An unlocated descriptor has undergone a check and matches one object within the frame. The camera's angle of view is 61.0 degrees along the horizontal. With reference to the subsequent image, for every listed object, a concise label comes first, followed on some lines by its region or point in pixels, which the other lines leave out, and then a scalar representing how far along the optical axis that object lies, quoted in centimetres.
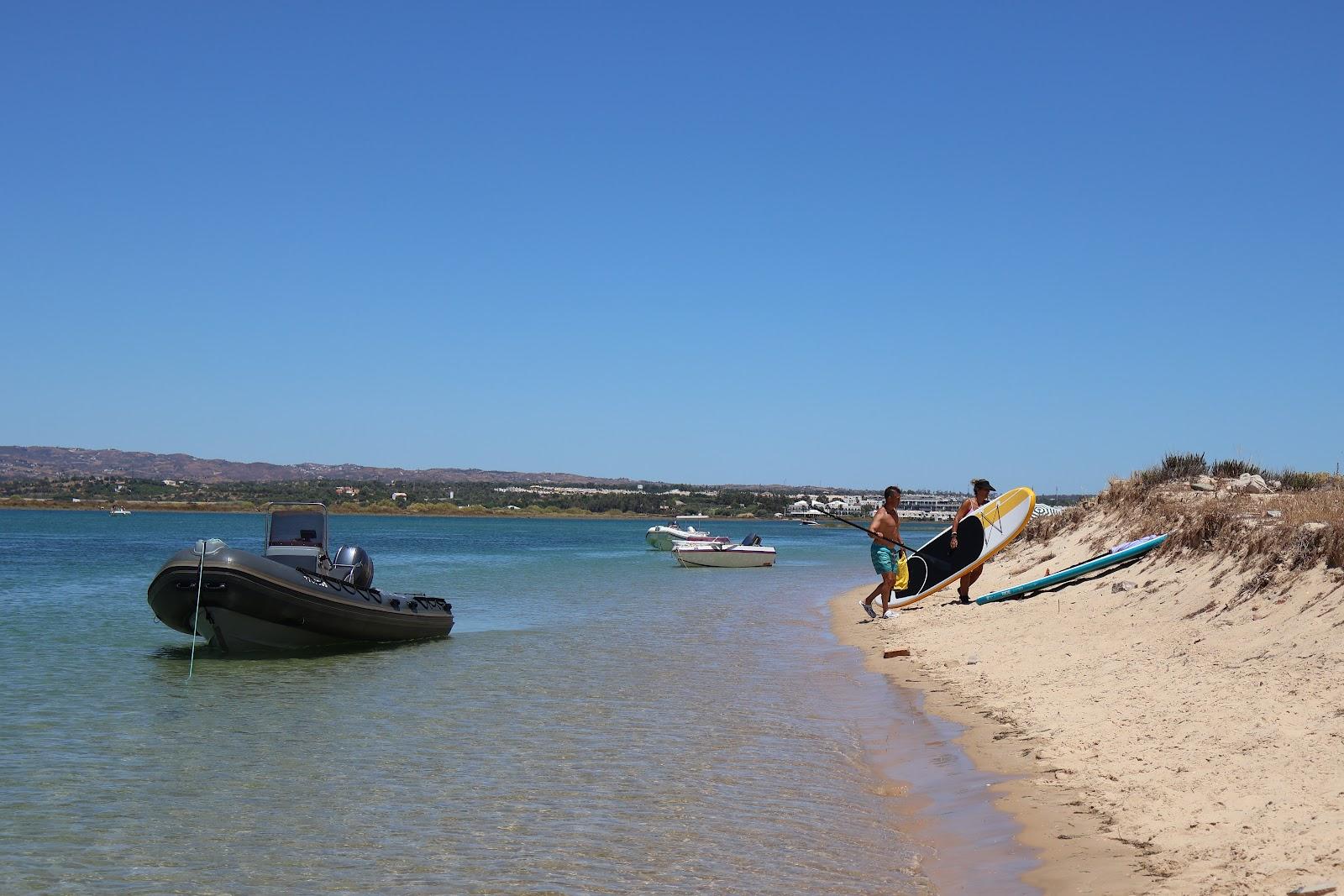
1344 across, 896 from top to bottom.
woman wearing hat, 1852
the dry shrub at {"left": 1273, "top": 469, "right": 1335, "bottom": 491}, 2033
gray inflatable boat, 1491
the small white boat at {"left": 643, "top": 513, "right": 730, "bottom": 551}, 5242
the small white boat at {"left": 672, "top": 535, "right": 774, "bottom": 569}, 4175
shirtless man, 1784
